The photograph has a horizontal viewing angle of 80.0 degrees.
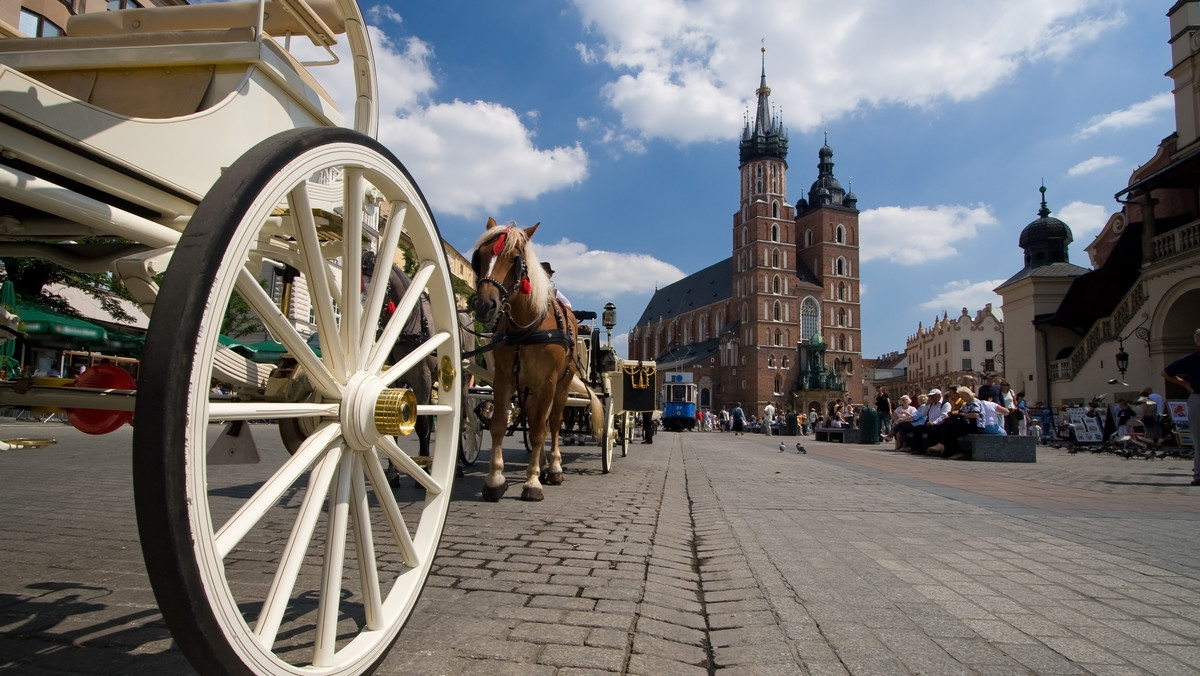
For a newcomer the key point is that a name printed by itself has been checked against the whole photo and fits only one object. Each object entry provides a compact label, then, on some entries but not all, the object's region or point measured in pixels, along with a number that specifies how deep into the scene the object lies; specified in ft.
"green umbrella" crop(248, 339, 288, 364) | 12.34
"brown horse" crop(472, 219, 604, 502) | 17.07
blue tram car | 147.02
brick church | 299.17
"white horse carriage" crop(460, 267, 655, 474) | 24.01
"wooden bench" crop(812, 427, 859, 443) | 82.48
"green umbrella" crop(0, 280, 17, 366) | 7.82
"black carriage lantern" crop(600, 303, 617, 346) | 34.94
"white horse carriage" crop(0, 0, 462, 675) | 3.84
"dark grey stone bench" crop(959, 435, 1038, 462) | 39.93
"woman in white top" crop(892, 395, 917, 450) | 55.52
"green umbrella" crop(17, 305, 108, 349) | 9.67
